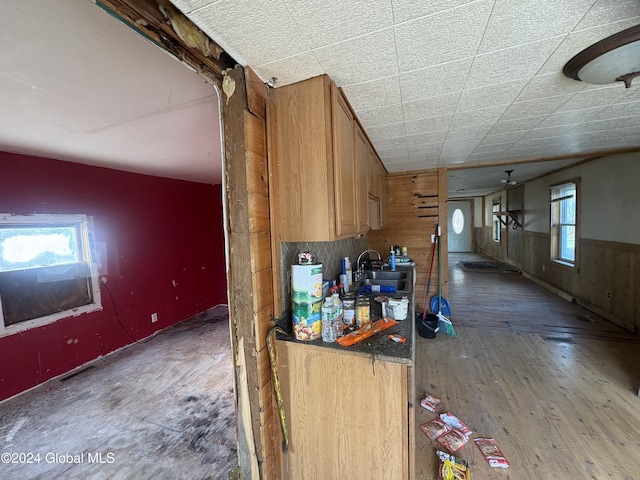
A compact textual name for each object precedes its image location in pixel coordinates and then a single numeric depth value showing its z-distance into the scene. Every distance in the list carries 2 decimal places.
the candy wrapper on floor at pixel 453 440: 1.64
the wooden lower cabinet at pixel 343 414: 1.16
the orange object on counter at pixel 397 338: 1.27
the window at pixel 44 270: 2.36
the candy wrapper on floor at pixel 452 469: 1.42
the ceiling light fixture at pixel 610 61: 1.01
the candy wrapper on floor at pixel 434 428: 1.75
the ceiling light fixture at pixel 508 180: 5.05
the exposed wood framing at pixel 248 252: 1.13
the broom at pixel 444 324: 3.23
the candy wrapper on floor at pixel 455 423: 1.75
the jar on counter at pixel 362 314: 1.48
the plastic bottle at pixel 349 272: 2.28
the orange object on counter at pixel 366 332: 1.25
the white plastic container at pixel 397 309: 1.58
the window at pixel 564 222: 4.41
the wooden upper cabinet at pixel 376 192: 2.29
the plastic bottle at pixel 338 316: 1.32
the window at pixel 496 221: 8.05
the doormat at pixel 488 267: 6.75
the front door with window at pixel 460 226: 10.39
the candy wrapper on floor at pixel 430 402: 1.99
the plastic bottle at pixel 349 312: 1.47
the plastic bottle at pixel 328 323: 1.28
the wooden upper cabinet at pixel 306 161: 1.20
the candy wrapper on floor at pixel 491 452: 1.52
